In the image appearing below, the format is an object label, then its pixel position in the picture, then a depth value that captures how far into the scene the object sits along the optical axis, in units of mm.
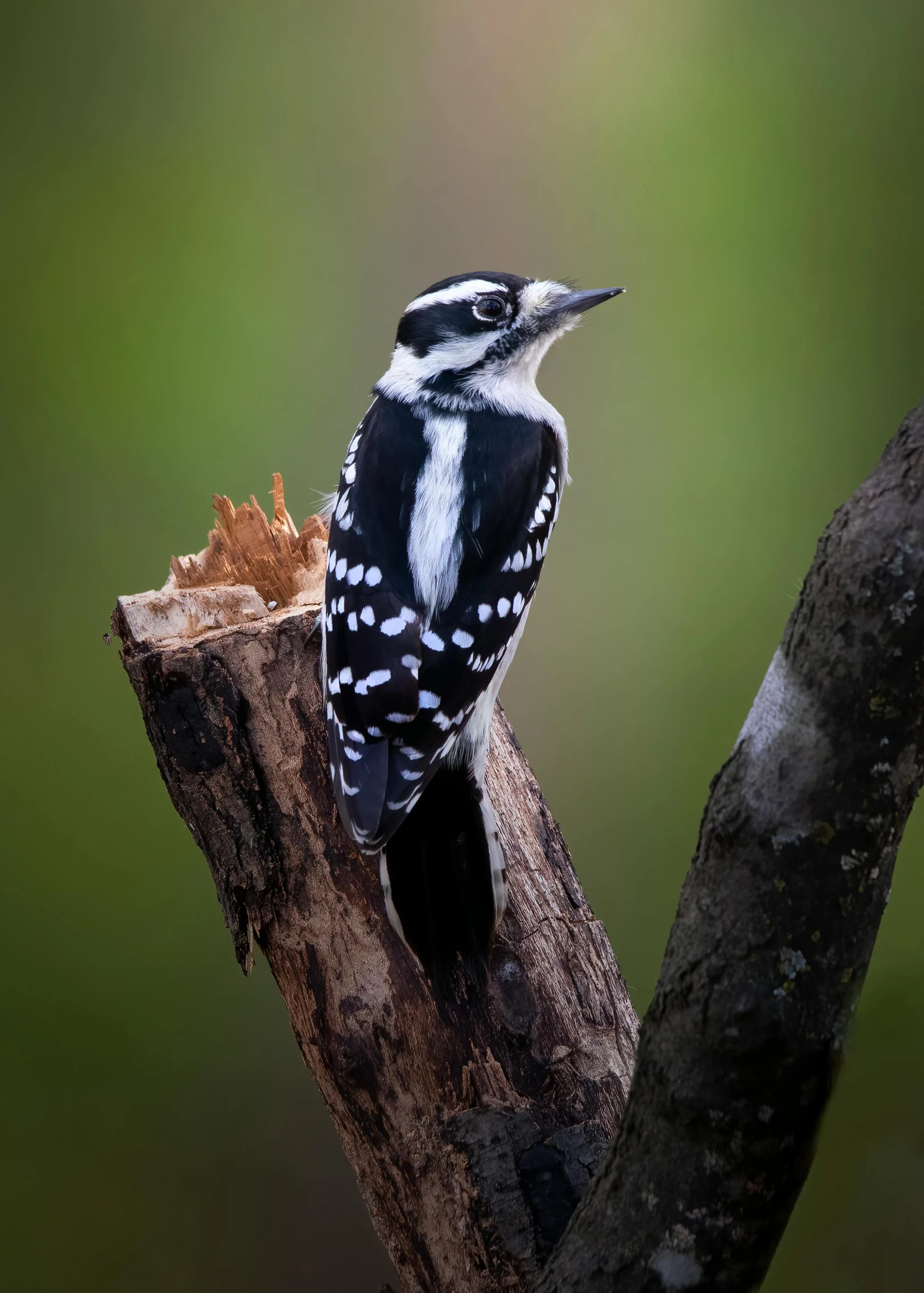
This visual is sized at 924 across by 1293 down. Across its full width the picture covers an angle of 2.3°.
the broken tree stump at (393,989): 4752
